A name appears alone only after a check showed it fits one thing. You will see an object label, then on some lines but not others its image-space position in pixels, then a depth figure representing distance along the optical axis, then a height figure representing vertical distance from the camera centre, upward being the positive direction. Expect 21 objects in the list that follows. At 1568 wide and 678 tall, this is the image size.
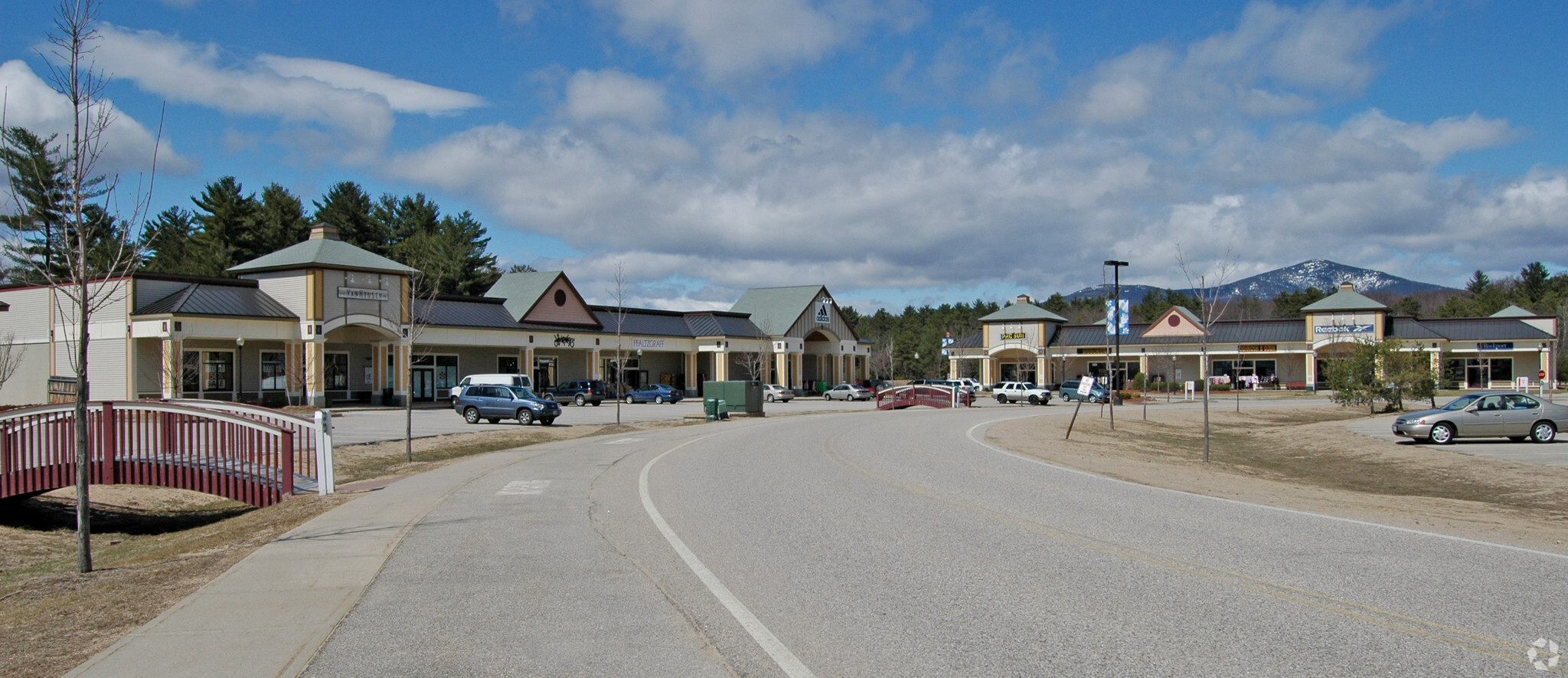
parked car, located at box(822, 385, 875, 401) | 73.56 -2.81
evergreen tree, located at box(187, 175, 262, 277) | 73.81 +10.29
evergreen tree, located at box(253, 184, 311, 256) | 77.06 +11.08
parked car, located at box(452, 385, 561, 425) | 38.41 -1.72
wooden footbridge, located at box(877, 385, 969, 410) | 55.41 -2.43
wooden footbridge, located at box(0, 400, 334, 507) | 17.69 -1.50
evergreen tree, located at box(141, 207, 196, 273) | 78.75 +9.95
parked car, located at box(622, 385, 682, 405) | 63.41 -2.32
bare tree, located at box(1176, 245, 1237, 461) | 25.95 +1.37
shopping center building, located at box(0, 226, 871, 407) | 47.00 +1.51
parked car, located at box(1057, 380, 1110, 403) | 59.20 -2.69
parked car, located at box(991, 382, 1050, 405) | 62.38 -2.63
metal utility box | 47.66 -1.79
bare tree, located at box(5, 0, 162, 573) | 10.38 +1.27
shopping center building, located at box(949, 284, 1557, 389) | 77.38 +0.19
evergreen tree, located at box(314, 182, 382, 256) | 88.69 +13.07
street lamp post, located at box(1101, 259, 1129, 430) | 51.12 +2.09
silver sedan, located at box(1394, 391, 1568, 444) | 26.20 -2.02
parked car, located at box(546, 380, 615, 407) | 57.31 -1.92
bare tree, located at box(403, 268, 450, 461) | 23.09 +3.11
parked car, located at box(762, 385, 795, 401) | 68.06 -2.55
